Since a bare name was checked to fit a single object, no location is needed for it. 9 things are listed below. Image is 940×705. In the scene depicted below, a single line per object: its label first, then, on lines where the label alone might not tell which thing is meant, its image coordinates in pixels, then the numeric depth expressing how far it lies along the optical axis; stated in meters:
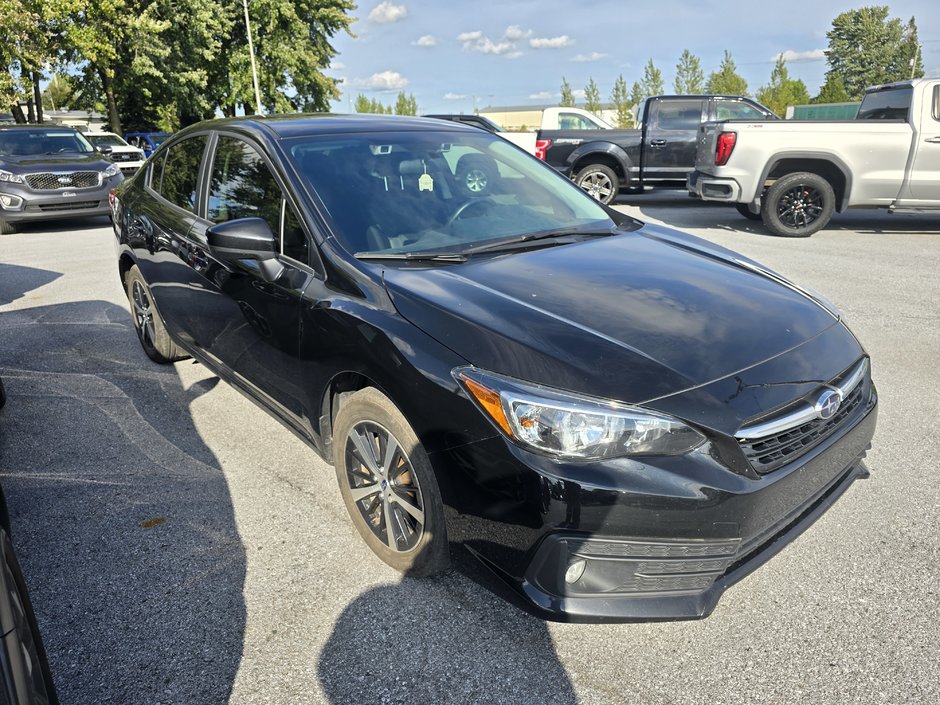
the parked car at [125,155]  19.59
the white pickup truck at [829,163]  9.21
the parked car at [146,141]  23.95
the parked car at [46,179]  11.14
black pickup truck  12.81
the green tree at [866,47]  81.25
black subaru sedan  2.04
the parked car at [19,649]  1.39
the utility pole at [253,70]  32.66
